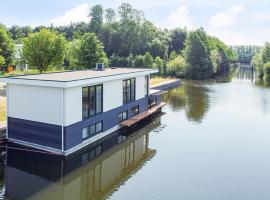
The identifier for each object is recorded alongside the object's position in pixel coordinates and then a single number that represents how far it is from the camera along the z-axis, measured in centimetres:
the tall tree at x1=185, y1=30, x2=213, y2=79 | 6456
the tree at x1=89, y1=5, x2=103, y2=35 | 8231
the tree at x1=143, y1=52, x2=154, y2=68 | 6275
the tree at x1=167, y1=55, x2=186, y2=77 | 6519
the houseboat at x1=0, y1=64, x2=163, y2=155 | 1620
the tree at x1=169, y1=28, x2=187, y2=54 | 9038
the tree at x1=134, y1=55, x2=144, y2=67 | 6462
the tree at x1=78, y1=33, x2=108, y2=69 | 4388
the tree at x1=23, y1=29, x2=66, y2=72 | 3569
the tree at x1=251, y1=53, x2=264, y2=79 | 6969
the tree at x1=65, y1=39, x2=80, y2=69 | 4503
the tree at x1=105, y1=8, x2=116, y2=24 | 8821
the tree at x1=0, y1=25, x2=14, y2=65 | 3966
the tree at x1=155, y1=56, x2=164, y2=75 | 6594
